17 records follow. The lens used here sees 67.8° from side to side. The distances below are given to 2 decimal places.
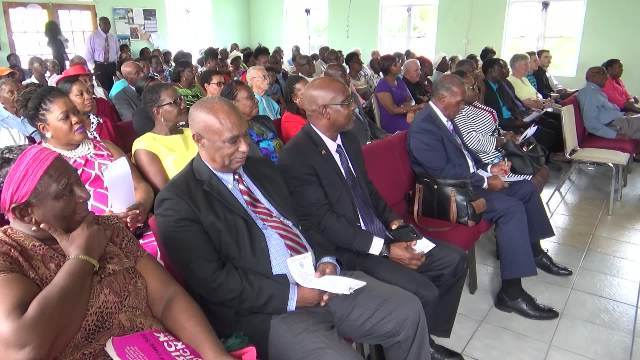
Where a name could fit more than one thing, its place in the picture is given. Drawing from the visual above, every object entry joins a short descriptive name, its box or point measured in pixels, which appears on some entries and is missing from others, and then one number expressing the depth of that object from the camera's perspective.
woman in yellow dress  2.36
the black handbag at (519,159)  3.24
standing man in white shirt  8.15
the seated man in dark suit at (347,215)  2.08
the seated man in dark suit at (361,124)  3.87
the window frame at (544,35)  9.28
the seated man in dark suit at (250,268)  1.53
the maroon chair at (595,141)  4.43
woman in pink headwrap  1.00
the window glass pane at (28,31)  8.55
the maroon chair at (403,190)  2.60
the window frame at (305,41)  12.23
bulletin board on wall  10.07
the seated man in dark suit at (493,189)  2.61
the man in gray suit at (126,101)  4.30
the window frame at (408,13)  10.60
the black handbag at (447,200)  2.56
